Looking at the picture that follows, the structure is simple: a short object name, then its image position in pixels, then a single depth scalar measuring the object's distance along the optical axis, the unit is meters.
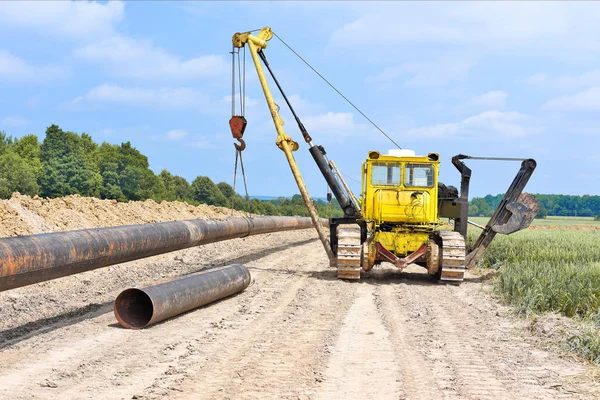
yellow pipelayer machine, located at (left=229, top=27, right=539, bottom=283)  14.90
